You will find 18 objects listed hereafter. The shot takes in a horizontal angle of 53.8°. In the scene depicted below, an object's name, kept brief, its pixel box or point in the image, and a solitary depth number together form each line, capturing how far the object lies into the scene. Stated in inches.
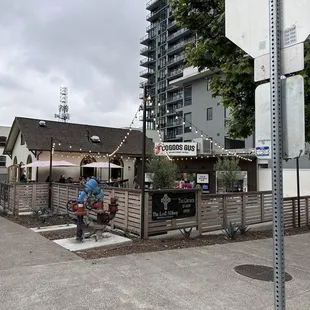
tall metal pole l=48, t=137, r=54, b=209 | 477.7
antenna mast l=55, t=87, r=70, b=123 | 1994.3
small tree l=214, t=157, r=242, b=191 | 728.3
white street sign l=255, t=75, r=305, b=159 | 72.5
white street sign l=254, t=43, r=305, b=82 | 74.3
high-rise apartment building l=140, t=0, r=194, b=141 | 2263.8
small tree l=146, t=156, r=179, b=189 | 711.1
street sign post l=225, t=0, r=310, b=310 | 73.5
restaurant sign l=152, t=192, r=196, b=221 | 293.0
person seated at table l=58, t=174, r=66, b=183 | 739.4
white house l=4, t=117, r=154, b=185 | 820.4
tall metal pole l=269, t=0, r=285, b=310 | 72.6
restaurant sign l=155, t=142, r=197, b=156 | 825.5
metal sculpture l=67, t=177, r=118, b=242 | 276.9
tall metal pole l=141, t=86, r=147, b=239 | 279.4
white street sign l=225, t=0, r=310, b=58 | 74.3
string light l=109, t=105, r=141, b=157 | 868.6
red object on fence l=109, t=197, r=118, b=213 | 291.9
